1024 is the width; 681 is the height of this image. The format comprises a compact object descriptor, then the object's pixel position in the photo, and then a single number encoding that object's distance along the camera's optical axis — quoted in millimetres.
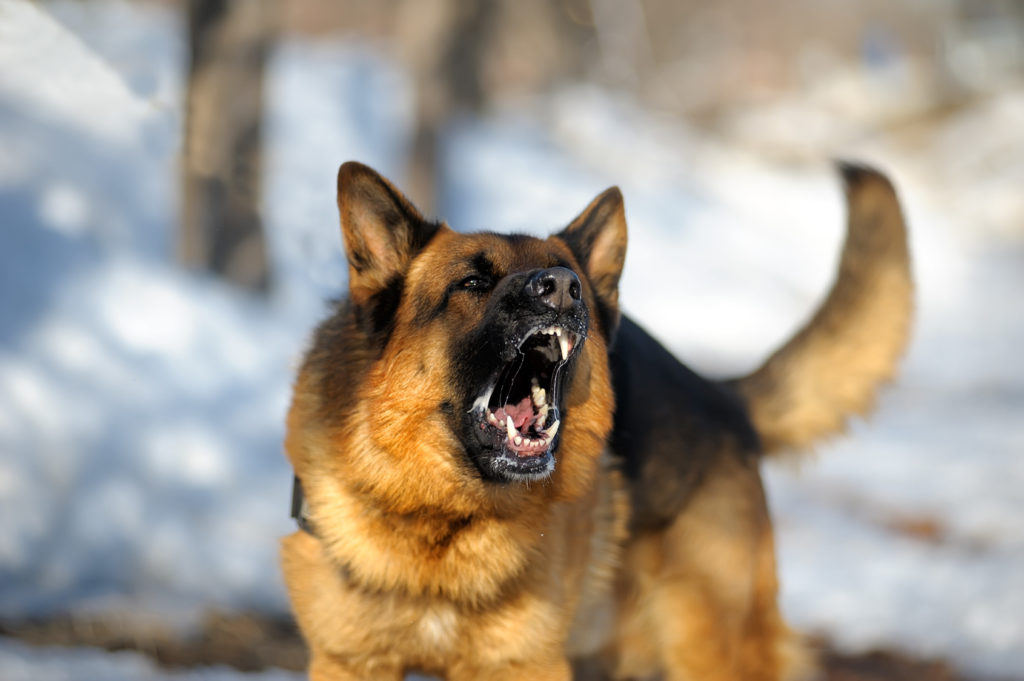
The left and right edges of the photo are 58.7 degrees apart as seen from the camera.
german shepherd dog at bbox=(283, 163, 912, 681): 2791
